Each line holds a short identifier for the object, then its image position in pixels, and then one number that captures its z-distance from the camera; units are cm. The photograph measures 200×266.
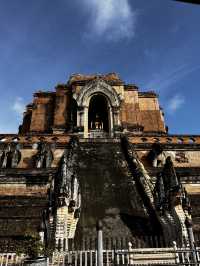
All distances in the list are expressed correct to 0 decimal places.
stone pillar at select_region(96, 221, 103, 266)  462
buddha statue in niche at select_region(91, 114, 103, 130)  1787
